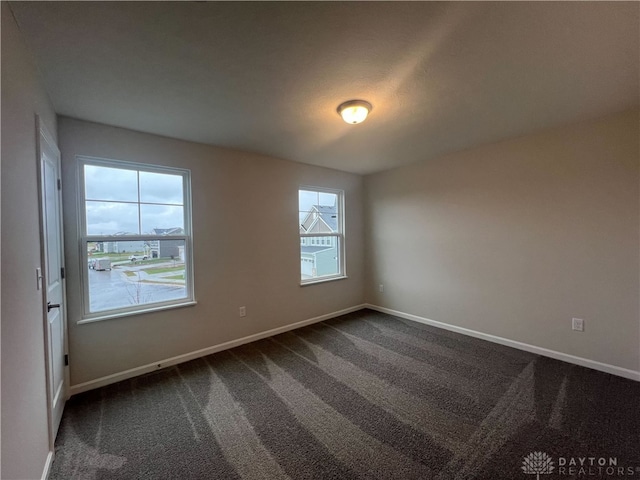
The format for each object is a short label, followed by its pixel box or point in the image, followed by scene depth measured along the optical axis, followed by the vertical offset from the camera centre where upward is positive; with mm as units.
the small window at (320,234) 4008 +40
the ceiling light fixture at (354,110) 2090 +988
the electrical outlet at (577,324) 2660 -940
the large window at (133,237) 2447 +41
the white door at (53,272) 1668 -205
